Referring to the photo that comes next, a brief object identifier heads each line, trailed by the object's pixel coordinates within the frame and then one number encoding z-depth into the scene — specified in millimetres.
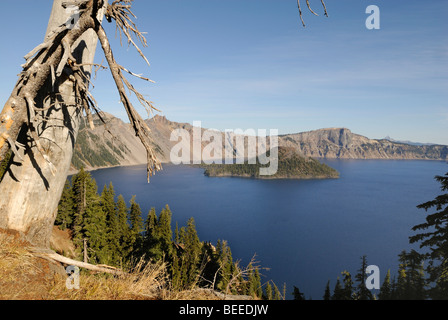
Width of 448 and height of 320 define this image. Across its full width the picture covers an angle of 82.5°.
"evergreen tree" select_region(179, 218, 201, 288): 34312
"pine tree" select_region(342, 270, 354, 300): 35688
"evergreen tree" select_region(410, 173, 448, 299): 13000
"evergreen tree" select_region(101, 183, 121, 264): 32834
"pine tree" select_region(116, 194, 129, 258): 34719
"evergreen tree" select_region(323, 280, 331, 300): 37869
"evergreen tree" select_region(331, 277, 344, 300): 35750
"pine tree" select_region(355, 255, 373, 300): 32234
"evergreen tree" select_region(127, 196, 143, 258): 33850
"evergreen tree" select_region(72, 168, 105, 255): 28438
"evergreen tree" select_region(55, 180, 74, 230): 34844
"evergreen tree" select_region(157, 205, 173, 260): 36178
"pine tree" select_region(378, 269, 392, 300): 31839
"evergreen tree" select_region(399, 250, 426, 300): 16306
